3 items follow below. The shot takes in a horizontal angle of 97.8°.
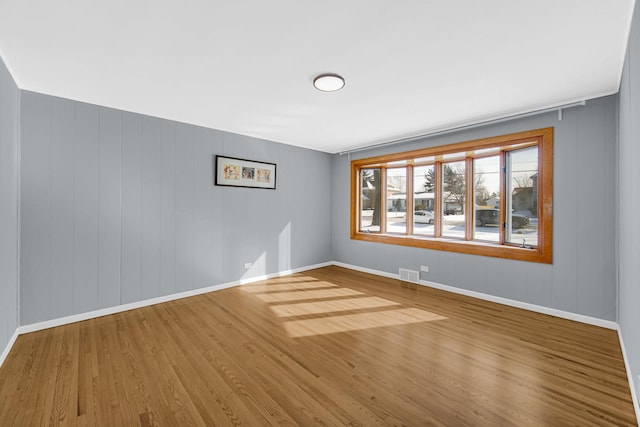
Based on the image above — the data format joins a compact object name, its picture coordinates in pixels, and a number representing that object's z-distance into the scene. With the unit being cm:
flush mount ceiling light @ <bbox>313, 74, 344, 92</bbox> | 263
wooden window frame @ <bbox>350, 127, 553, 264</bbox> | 347
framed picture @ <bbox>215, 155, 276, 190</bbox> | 447
